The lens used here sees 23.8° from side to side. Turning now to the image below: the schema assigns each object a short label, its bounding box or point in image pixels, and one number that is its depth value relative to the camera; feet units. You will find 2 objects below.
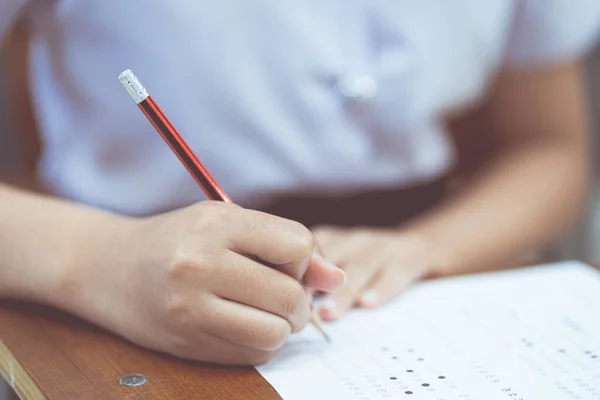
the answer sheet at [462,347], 2.31
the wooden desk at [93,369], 2.29
